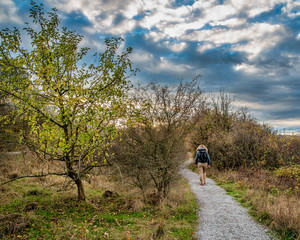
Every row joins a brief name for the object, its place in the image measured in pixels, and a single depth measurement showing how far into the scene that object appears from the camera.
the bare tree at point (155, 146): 7.84
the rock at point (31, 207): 7.18
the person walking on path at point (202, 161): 11.73
